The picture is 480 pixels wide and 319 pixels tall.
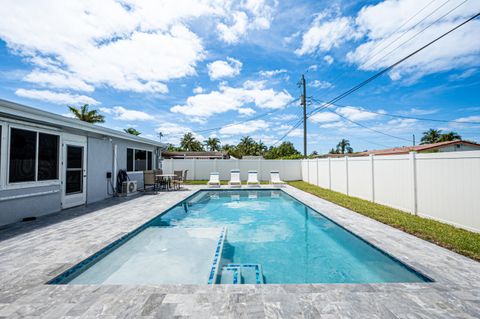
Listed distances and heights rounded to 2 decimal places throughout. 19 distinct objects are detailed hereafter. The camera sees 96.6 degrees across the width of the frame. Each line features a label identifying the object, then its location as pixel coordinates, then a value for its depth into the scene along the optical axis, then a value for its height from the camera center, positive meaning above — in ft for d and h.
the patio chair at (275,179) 46.60 -2.86
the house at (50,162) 16.66 +0.54
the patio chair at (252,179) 46.24 -2.78
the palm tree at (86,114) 73.67 +18.50
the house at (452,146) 68.70 +6.60
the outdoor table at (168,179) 39.36 -2.43
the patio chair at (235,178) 46.33 -2.60
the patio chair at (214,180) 43.68 -2.83
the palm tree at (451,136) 118.36 +16.64
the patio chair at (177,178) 41.14 -2.45
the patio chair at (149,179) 36.35 -2.09
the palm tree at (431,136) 131.85 +18.97
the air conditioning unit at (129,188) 32.07 -3.20
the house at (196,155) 97.84 +5.59
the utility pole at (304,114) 57.31 +14.18
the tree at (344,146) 212.64 +20.21
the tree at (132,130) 107.38 +18.47
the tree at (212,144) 150.92 +16.00
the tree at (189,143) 145.55 +16.08
